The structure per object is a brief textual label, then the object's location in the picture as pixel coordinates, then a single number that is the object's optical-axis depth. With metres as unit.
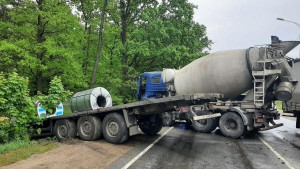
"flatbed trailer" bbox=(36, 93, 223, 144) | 9.27
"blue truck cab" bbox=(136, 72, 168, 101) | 15.63
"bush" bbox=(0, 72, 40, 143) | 9.38
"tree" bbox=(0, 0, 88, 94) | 17.67
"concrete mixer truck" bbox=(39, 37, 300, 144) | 10.08
